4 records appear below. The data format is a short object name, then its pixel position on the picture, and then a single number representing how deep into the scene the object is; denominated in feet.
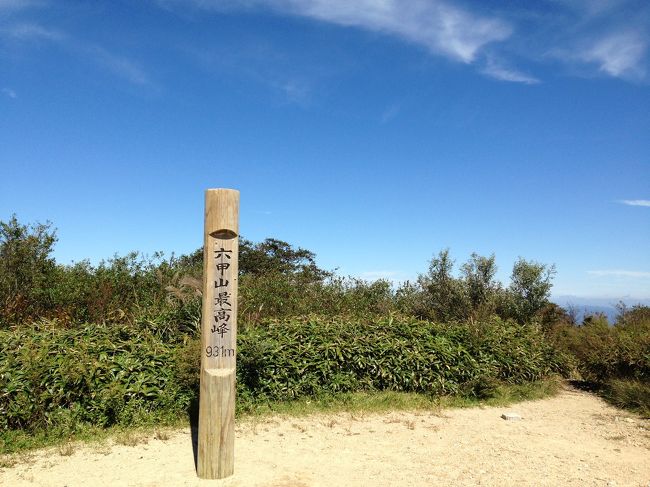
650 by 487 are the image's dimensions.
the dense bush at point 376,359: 20.47
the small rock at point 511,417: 20.35
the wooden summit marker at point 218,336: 13.92
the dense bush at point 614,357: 23.20
